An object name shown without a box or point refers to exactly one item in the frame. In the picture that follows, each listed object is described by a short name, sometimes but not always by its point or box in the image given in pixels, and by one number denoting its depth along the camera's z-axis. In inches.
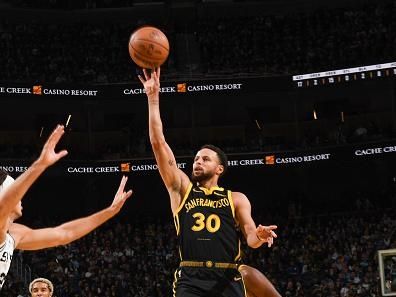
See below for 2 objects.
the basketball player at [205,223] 245.1
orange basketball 320.2
